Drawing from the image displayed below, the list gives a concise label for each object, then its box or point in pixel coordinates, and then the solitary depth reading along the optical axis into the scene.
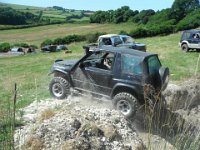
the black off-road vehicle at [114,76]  5.91
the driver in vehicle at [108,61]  6.34
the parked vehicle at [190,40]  16.16
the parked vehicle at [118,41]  14.94
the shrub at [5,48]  25.92
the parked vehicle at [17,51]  23.11
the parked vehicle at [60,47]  22.63
